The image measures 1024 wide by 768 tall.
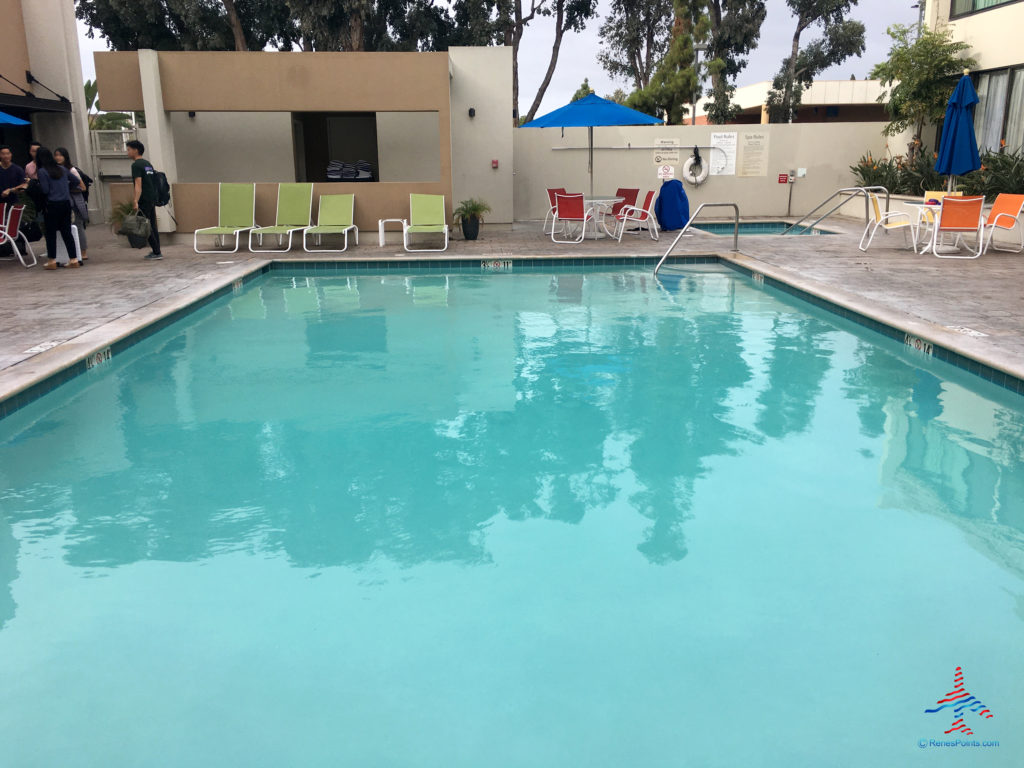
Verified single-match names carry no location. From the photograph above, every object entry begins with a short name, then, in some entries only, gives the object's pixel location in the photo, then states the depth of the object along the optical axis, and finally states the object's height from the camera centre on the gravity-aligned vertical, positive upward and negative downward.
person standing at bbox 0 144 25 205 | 9.34 +0.16
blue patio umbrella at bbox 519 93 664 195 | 12.01 +1.05
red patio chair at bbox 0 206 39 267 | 9.43 -0.42
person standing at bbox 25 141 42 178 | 9.43 +0.29
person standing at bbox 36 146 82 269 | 8.94 -0.06
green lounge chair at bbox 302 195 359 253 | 11.39 -0.32
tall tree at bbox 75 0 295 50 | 20.08 +4.18
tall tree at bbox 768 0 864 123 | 30.09 +5.42
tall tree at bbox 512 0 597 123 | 23.72 +4.96
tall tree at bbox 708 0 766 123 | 27.83 +5.32
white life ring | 16.06 +0.27
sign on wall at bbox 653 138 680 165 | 15.95 +0.69
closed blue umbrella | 11.09 +0.66
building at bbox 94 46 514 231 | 11.14 +1.11
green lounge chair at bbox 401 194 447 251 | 11.41 -0.31
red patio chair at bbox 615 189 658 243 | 12.33 -0.41
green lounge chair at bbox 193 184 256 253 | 11.48 -0.22
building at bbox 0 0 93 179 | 13.25 +1.90
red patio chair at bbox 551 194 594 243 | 11.85 -0.29
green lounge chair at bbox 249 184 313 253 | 11.59 -0.22
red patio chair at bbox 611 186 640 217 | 12.88 -0.18
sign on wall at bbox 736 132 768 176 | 16.19 +0.68
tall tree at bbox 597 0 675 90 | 28.23 +5.29
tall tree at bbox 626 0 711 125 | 19.70 +2.43
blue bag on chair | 12.77 -0.29
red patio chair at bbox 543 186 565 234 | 12.80 -0.14
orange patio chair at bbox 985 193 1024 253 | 10.00 -0.31
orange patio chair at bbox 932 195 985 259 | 9.91 -0.38
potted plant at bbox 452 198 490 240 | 12.41 -0.40
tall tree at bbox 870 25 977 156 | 13.34 +1.92
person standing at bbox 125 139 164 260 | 9.79 +0.09
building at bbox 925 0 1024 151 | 12.12 +1.88
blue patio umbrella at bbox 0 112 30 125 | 9.78 +0.84
